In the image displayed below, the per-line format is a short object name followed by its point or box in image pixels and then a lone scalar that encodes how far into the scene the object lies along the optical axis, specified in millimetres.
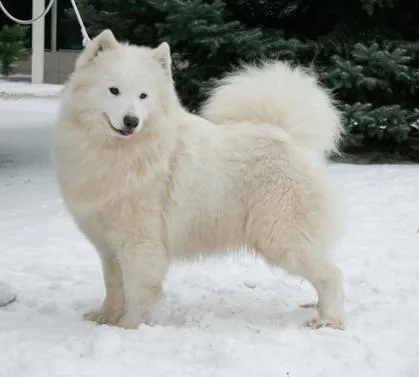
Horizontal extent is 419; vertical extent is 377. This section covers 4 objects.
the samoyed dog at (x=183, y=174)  3697
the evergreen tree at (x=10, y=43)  9289
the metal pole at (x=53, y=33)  19922
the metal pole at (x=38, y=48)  18375
